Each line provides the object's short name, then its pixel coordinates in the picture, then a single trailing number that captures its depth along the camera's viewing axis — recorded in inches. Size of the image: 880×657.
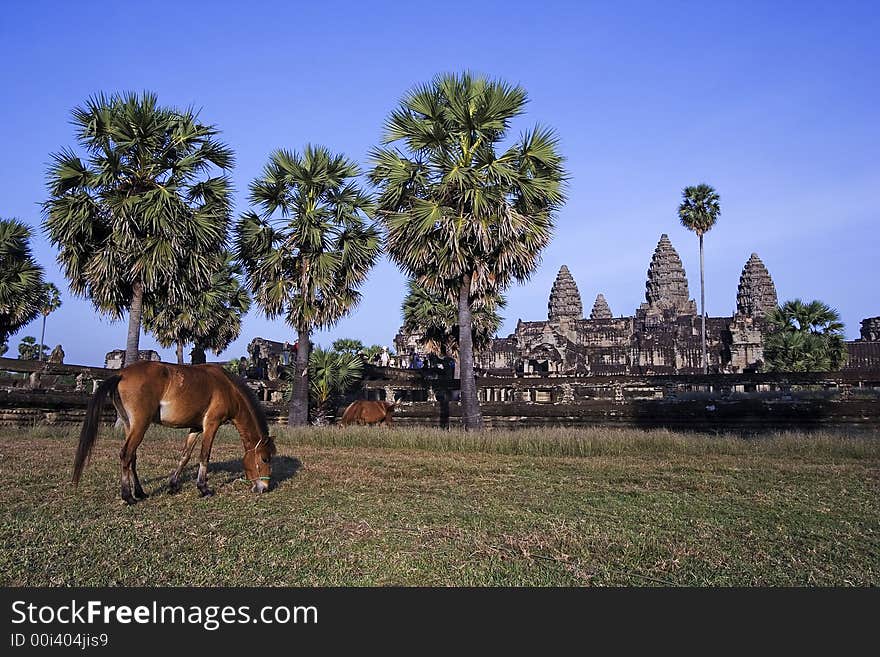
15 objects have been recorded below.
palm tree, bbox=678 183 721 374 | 1978.3
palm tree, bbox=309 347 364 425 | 924.6
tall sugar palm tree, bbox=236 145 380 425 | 830.5
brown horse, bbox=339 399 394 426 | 816.3
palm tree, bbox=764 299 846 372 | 1424.7
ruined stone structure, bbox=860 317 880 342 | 2324.1
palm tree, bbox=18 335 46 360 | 2378.2
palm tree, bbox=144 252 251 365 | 1248.2
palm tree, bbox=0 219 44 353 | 983.6
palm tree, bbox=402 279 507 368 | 1286.9
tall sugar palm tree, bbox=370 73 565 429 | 701.3
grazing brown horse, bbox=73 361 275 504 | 284.0
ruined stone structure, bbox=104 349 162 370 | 1371.8
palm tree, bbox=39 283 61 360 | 2421.3
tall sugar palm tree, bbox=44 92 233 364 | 734.5
